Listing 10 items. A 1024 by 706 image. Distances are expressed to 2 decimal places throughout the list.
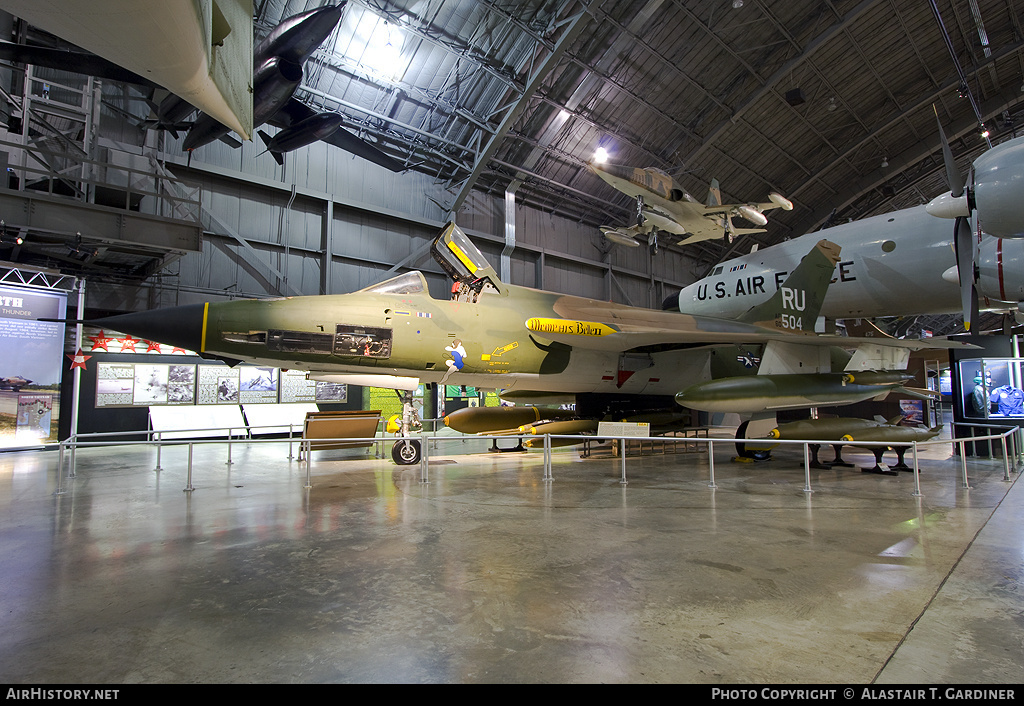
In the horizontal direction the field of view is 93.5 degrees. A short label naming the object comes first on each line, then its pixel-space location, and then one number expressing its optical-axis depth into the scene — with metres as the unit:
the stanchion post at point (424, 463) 6.43
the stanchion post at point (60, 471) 6.04
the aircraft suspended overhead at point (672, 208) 13.72
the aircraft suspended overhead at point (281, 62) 8.52
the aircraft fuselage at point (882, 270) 10.65
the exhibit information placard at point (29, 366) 10.12
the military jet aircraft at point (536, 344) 6.50
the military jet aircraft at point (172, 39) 1.82
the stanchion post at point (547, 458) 6.74
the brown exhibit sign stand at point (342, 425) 9.72
